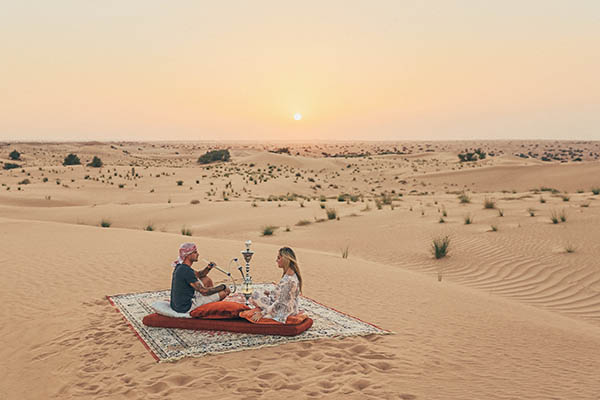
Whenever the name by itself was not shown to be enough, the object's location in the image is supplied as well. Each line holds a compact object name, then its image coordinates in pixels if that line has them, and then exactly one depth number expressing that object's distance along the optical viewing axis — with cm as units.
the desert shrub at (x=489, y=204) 2469
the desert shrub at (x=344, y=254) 1762
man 818
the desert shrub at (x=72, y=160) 6494
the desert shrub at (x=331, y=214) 2575
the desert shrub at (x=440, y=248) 1742
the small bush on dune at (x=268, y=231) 2277
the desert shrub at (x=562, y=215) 1944
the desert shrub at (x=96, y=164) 5794
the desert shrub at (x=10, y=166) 5814
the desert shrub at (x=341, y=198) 3478
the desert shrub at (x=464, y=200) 2807
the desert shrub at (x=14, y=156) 7352
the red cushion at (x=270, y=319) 808
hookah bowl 859
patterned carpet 739
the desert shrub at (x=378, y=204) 2837
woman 800
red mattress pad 795
